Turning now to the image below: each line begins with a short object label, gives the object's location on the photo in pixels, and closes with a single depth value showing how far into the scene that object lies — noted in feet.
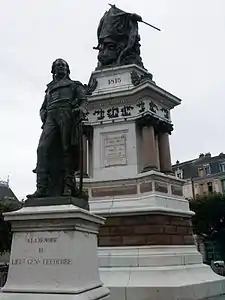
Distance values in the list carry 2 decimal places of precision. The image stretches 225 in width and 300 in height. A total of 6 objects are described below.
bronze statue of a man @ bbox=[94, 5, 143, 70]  50.65
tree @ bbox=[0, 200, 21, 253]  109.71
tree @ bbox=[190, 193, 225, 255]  139.74
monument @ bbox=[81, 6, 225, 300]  37.45
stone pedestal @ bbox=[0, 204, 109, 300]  22.38
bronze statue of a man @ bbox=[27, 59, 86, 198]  26.23
